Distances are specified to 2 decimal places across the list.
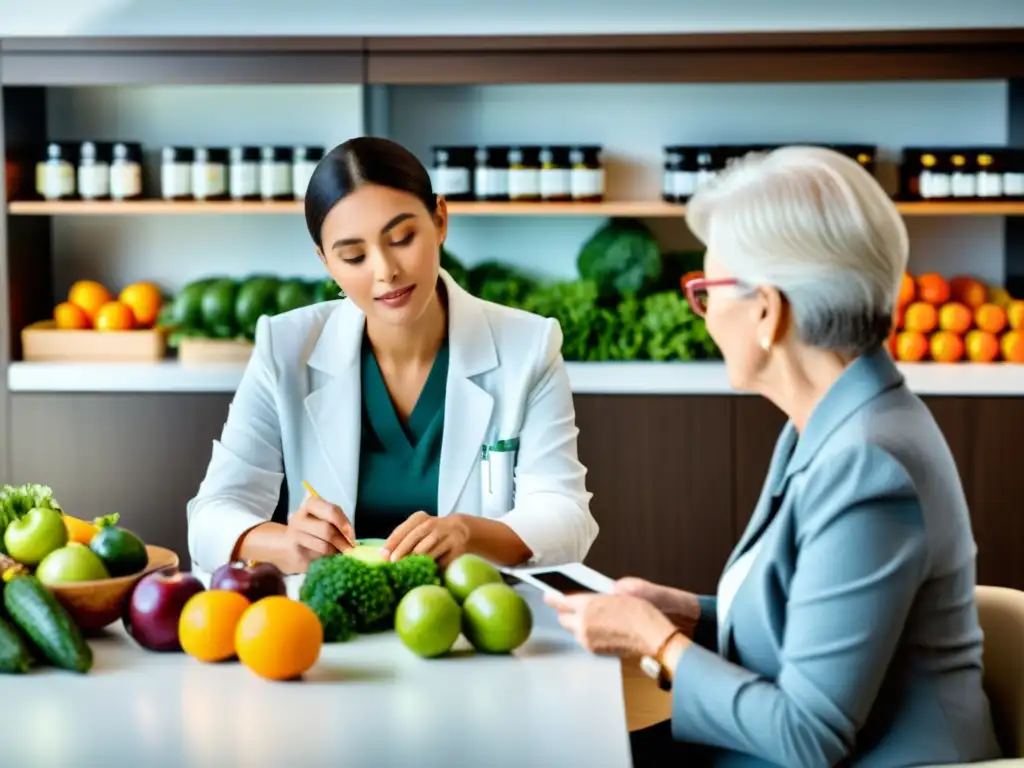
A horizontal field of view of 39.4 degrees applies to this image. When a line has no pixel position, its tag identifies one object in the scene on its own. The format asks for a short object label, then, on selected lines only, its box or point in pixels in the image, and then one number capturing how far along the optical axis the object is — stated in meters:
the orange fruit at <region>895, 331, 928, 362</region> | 4.38
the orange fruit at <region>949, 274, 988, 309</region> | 4.48
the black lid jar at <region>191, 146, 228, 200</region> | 4.51
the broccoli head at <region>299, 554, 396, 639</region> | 1.86
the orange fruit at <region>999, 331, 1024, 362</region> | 4.32
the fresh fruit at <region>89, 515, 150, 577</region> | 1.90
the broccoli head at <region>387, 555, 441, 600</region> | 1.90
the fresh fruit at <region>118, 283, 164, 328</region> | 4.61
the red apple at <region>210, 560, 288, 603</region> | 1.82
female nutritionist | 2.43
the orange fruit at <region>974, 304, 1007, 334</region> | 4.37
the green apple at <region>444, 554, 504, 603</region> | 1.87
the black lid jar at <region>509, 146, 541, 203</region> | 4.46
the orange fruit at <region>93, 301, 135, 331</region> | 4.54
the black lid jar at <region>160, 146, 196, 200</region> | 4.53
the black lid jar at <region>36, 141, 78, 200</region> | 4.51
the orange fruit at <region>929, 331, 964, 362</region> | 4.37
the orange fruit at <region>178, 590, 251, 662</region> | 1.74
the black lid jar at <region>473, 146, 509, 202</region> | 4.46
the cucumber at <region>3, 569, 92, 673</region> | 1.72
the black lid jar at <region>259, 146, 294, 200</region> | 4.49
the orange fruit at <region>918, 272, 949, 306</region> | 4.43
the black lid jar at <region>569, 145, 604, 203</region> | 4.49
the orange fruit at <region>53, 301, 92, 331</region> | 4.52
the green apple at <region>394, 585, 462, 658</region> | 1.76
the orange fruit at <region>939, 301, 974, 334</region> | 4.36
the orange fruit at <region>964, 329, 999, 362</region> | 4.34
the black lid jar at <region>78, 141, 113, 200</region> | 4.52
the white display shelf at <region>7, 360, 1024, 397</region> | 4.18
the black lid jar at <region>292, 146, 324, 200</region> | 4.51
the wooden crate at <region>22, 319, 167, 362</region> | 4.47
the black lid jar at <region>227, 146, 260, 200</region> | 4.50
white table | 1.47
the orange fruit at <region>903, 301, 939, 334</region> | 4.37
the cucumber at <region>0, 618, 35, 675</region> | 1.71
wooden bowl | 1.82
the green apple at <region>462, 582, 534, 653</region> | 1.79
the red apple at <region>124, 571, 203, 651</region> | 1.78
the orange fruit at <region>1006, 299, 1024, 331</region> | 4.37
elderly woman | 1.61
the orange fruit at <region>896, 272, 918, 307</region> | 4.41
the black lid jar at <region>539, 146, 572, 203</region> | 4.47
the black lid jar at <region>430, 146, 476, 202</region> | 4.45
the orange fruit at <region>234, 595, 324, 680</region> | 1.67
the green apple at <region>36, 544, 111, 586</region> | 1.85
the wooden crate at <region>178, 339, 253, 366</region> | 4.43
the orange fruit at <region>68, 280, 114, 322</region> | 4.58
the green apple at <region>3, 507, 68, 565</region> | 1.93
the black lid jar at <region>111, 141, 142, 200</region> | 4.53
